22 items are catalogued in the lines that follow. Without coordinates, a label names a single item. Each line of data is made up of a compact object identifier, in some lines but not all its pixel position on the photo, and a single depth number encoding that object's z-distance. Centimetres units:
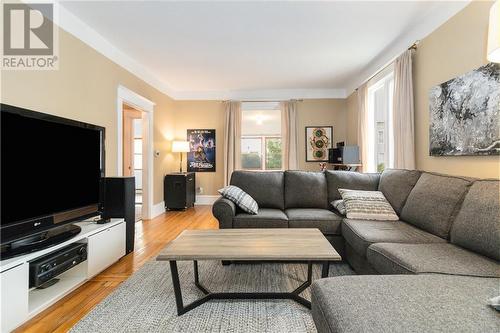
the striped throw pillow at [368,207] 252
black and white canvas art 202
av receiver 167
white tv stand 150
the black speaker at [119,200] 280
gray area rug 163
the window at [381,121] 388
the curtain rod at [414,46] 305
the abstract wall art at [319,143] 593
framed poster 606
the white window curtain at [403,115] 306
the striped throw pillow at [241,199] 274
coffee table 160
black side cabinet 529
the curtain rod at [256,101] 595
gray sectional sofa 97
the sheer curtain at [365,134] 448
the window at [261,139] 613
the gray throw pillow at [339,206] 274
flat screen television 167
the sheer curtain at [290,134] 584
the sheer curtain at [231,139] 588
